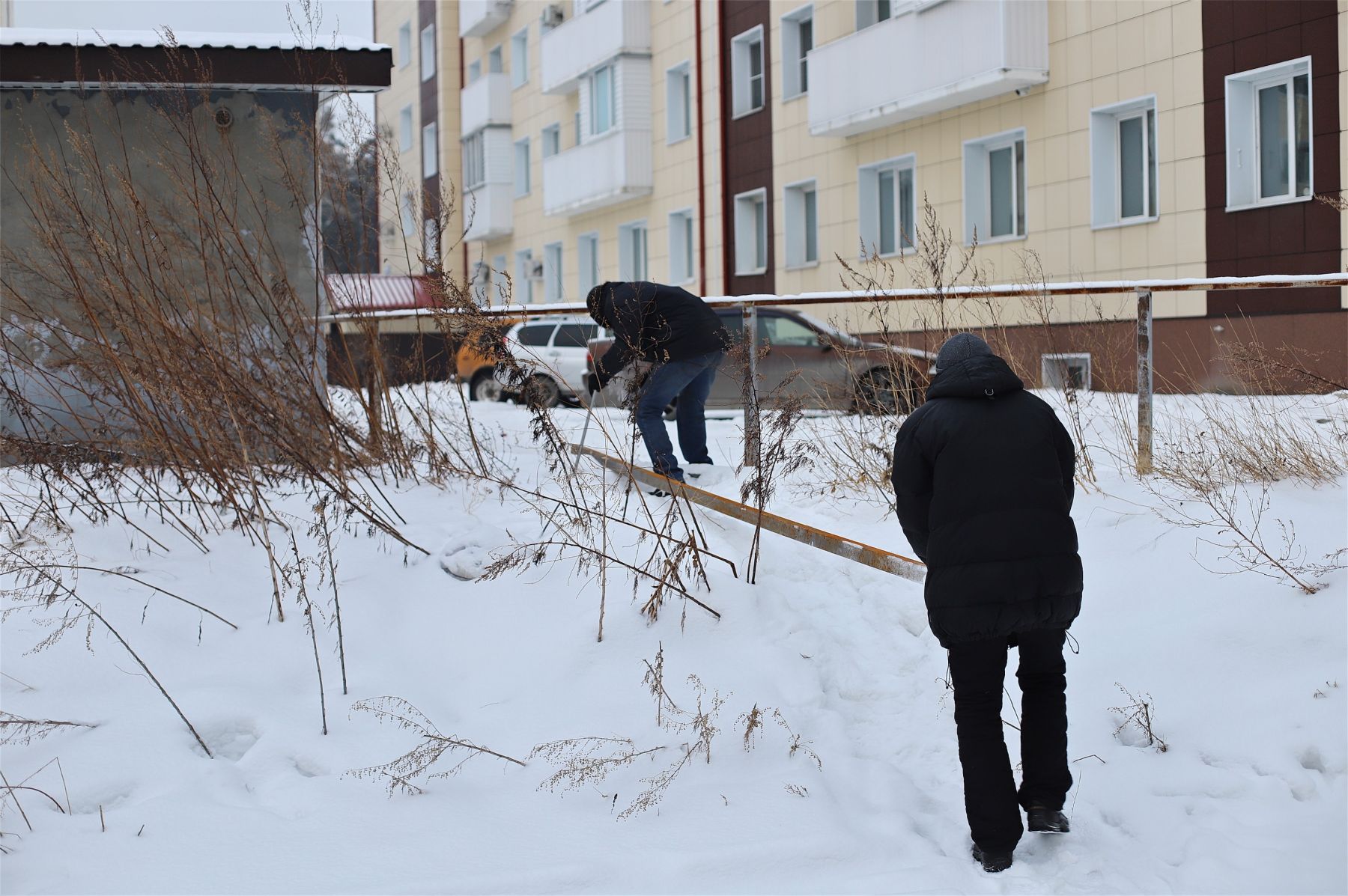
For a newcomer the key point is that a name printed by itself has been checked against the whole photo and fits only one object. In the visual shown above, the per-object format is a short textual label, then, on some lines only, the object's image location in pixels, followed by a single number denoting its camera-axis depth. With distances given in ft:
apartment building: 42.24
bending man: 23.16
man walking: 11.11
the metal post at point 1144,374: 22.02
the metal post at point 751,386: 20.85
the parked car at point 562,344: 38.61
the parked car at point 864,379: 22.66
